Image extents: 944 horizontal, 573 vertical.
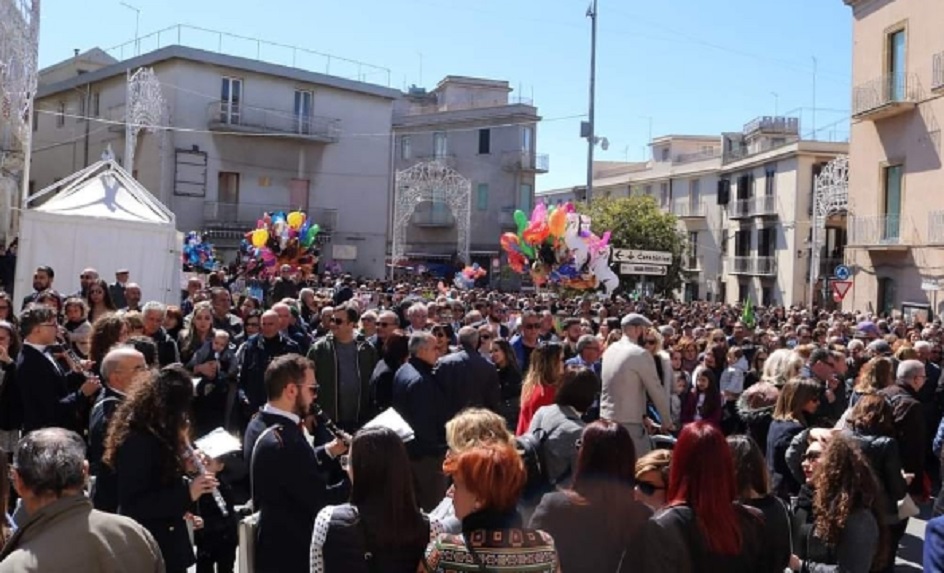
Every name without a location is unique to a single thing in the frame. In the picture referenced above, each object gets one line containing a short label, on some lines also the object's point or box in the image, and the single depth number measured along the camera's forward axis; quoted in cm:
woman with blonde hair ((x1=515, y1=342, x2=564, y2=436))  647
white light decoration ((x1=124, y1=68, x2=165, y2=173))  2395
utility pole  3191
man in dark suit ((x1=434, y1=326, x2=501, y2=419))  684
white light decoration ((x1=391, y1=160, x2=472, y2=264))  3284
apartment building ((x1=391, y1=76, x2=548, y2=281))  4353
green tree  3819
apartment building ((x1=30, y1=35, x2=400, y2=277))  3212
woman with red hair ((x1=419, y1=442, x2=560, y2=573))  305
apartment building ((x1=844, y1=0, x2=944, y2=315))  2231
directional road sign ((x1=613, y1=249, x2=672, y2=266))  1745
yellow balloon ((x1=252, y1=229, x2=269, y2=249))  1752
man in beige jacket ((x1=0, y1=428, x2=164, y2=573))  282
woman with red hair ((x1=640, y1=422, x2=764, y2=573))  344
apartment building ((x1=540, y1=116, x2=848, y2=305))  3706
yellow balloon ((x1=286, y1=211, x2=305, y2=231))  1783
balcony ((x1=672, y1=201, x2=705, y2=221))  4544
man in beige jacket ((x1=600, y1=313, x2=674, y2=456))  704
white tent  1312
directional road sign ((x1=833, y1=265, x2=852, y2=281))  2123
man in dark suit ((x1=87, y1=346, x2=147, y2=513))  444
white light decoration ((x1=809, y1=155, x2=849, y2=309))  2728
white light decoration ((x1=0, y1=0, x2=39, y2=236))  1552
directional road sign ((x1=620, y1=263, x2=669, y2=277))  1741
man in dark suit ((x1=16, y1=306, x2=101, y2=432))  577
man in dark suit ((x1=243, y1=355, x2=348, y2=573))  400
